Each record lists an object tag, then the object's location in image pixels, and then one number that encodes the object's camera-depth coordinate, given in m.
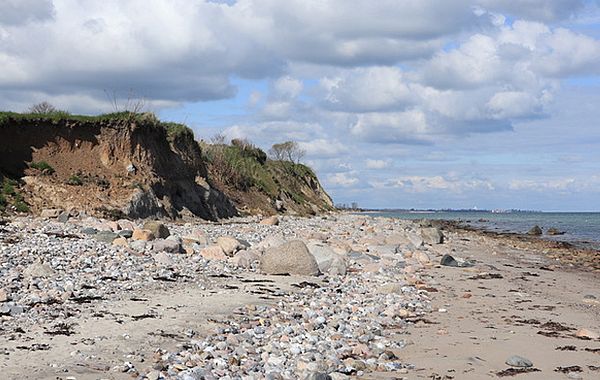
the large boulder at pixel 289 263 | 15.10
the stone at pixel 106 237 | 16.62
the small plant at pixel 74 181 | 27.09
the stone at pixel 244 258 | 15.75
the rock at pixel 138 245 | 15.79
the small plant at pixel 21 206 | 23.86
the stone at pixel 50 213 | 23.17
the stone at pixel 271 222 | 33.06
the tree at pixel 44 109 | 30.68
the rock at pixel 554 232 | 53.56
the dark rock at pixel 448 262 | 21.08
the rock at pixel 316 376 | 7.07
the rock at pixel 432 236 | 31.91
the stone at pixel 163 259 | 14.31
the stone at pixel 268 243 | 18.35
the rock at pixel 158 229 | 18.12
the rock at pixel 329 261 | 16.34
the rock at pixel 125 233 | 17.32
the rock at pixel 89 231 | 17.94
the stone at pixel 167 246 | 16.03
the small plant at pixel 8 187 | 24.62
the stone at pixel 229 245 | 17.08
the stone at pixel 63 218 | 21.70
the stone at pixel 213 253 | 16.20
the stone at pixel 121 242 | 16.07
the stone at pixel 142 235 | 17.30
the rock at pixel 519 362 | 8.44
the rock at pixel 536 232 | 52.38
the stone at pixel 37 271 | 11.52
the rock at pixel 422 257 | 21.30
